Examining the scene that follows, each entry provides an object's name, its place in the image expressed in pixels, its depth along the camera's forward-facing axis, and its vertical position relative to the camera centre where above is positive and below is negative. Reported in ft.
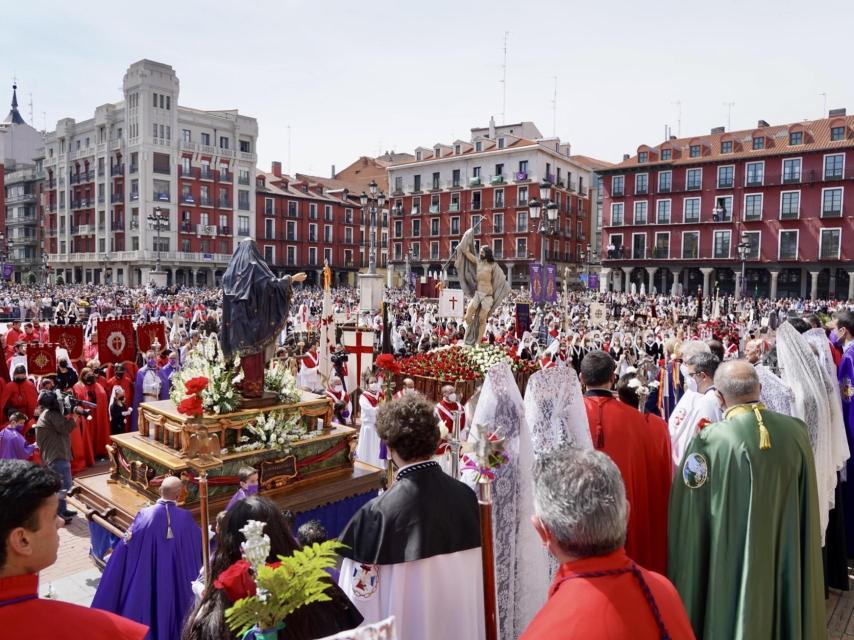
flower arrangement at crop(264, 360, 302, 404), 22.52 -3.53
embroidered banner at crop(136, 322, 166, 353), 42.93 -3.29
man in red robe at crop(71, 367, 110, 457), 31.42 -6.22
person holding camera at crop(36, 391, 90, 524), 23.71 -5.70
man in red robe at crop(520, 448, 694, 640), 6.05 -2.89
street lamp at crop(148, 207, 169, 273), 115.55 +13.62
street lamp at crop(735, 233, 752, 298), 84.28 +7.04
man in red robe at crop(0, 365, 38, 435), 29.01 -5.35
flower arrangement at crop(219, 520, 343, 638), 6.97 -3.47
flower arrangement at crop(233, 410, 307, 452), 20.34 -4.85
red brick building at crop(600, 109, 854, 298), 139.74 +21.56
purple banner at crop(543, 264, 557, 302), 60.49 +1.05
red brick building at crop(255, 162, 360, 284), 200.13 +22.22
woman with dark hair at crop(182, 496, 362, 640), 7.92 -4.26
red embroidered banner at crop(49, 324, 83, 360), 40.98 -3.41
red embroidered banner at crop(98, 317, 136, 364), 39.81 -3.46
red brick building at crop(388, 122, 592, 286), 179.93 +29.97
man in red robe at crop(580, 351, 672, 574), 13.56 -3.65
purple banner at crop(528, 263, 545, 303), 60.03 +1.17
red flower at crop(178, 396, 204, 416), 17.84 -3.44
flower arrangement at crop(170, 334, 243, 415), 20.21 -3.06
